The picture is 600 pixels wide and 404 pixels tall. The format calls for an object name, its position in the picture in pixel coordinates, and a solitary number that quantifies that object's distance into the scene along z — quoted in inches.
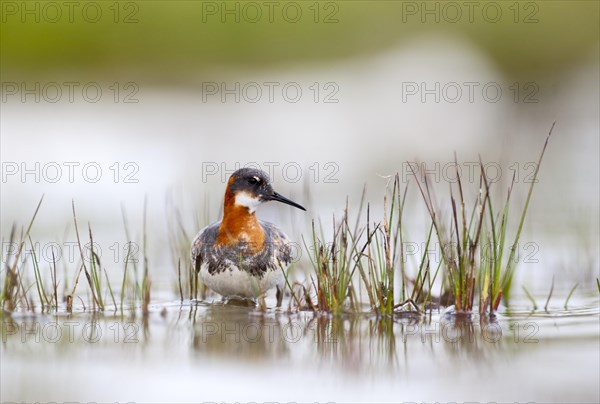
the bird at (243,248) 530.3
